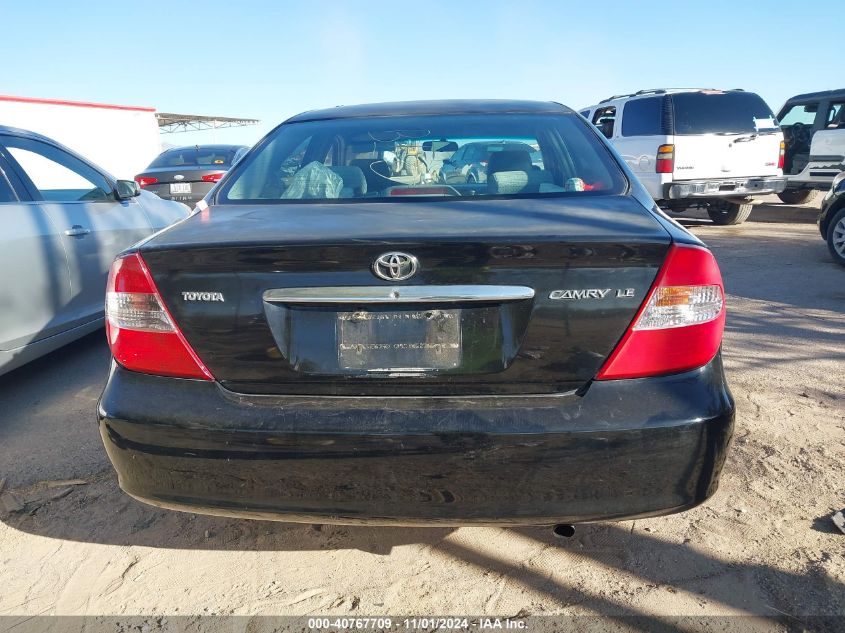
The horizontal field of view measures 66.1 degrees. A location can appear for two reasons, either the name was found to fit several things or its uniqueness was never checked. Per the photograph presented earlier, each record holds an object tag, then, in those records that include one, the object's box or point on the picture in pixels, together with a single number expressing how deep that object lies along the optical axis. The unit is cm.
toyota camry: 171
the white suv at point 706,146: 925
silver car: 353
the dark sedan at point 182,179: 999
